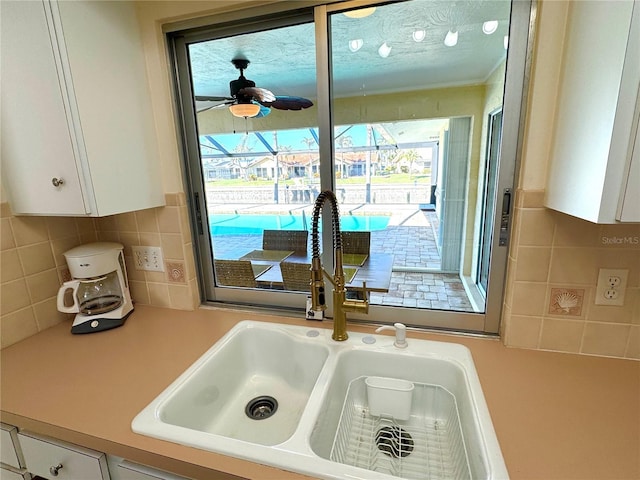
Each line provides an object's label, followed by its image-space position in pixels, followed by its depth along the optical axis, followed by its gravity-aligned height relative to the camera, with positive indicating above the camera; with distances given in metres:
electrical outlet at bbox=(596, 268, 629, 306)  0.83 -0.33
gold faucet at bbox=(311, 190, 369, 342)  0.89 -0.34
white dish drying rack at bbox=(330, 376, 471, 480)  0.77 -0.74
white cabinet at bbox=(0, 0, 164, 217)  0.84 +0.23
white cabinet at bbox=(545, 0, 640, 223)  0.53 +0.10
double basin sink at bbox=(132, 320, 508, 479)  0.67 -0.64
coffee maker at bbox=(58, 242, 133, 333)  1.13 -0.42
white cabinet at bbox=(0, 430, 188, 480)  0.70 -0.68
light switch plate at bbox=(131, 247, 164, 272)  1.28 -0.33
